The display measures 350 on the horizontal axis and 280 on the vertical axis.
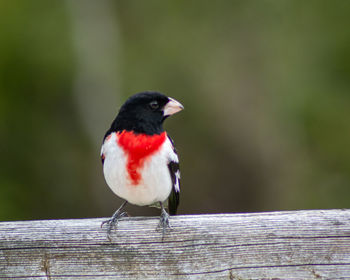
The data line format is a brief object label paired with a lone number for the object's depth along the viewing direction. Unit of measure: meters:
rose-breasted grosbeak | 5.93
